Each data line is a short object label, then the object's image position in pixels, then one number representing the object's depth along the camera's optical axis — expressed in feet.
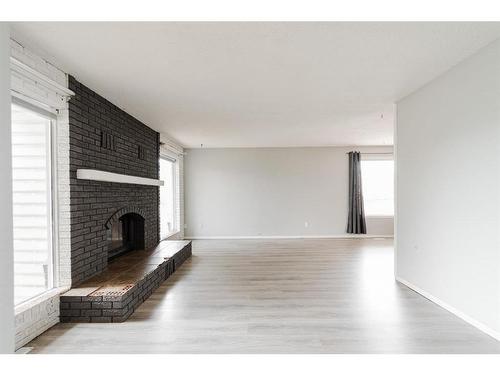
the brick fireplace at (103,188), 9.95
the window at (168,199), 21.82
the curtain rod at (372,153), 26.02
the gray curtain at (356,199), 25.50
